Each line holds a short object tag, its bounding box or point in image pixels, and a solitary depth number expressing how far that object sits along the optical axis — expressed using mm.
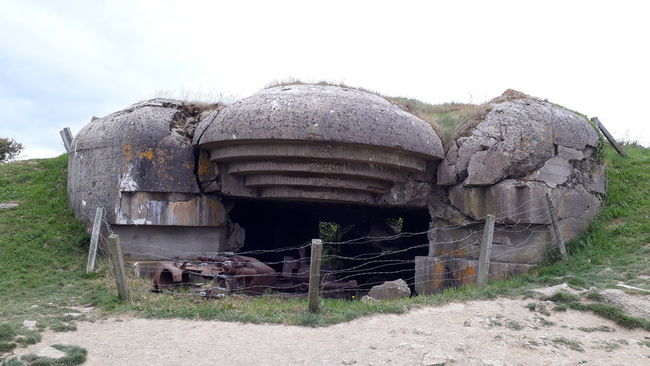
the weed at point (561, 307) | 4871
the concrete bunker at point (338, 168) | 6605
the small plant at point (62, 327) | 4660
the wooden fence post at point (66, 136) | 10516
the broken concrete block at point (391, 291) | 6176
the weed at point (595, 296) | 5004
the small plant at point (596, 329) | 4461
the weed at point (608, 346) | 4102
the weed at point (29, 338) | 4277
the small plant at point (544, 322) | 4605
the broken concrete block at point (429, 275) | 7074
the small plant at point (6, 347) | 4121
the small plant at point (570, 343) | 4070
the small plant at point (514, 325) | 4482
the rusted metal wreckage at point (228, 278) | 6203
